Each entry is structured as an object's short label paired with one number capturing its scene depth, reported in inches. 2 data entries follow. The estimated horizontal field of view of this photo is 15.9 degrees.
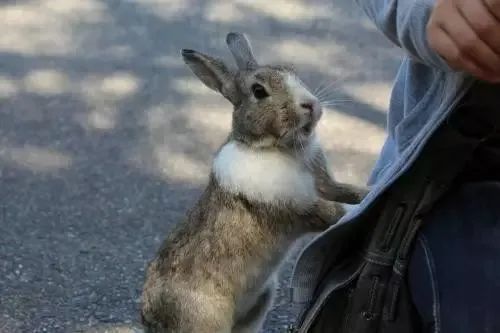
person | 56.3
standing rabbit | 65.6
